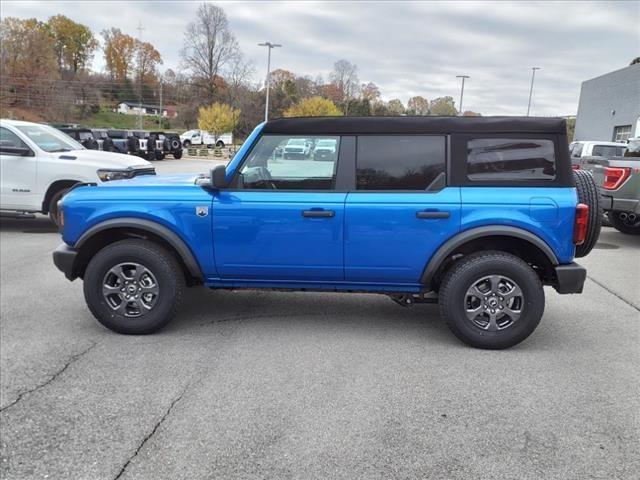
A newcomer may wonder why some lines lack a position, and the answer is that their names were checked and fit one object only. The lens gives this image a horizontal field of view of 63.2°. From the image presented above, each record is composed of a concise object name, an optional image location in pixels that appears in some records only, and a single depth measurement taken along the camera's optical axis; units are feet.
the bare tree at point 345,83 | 236.24
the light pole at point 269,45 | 135.54
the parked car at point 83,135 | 60.72
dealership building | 91.70
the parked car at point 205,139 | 177.85
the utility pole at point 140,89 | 345.96
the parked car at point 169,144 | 99.45
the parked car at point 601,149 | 57.16
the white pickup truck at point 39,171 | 28.73
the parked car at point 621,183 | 27.66
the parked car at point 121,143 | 69.83
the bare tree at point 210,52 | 252.42
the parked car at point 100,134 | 76.92
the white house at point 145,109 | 357.41
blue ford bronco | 13.23
